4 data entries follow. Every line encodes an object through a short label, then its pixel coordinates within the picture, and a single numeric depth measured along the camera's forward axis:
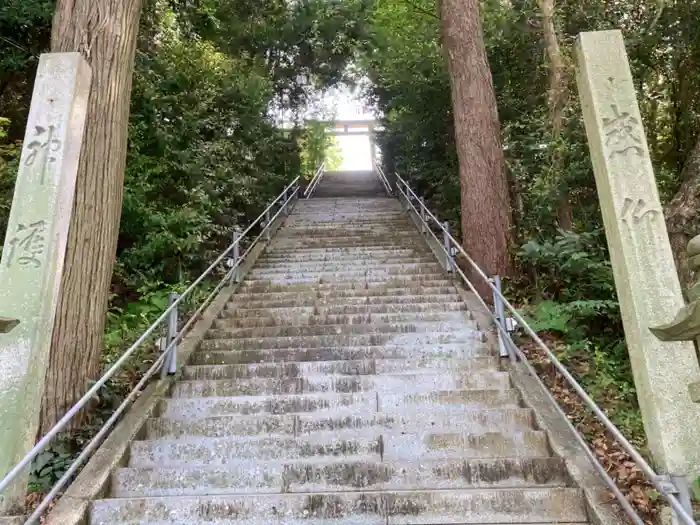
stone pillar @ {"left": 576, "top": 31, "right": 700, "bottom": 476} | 2.80
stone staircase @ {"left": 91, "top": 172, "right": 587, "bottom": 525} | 2.99
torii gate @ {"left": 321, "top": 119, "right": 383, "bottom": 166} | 31.36
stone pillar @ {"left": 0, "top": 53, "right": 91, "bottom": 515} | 2.98
